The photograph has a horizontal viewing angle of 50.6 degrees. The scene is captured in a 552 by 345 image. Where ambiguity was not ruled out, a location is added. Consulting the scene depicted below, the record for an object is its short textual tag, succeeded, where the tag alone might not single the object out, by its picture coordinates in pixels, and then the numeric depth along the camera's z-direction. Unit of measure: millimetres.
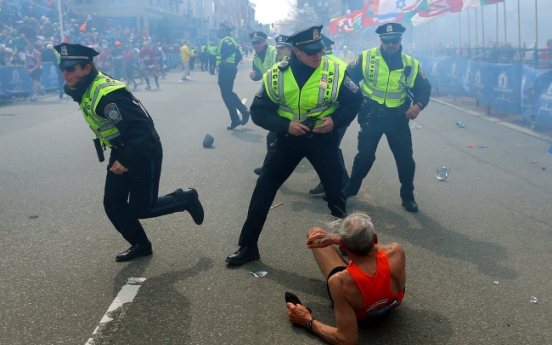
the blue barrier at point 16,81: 17266
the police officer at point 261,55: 9703
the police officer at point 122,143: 4145
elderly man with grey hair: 3262
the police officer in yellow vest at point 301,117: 4297
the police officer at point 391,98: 5941
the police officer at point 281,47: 8344
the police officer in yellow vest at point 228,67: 11562
